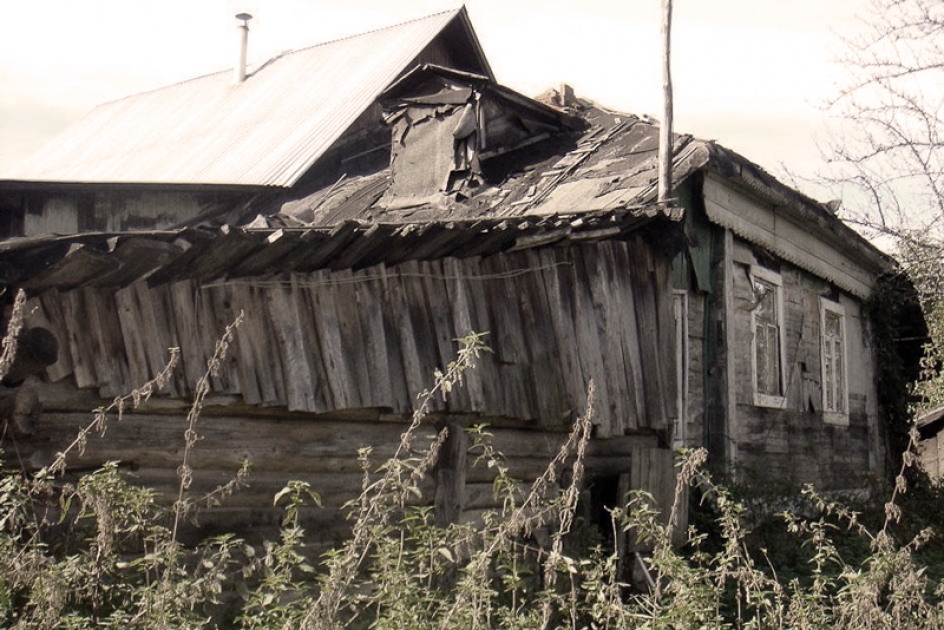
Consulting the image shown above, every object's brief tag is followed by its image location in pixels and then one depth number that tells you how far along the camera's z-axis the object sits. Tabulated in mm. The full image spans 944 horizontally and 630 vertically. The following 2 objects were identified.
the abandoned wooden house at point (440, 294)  5555
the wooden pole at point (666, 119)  9570
